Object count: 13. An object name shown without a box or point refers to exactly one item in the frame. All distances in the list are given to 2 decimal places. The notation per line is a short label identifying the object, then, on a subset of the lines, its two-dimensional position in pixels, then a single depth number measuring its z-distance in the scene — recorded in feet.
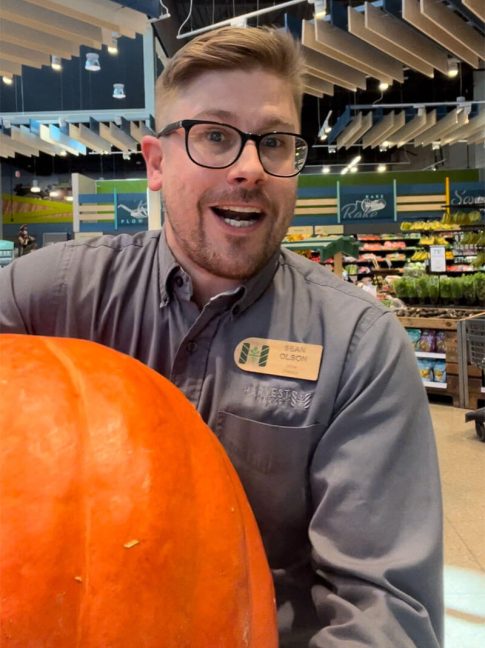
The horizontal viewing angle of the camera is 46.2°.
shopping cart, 16.31
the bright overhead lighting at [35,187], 63.21
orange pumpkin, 1.70
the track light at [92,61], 30.32
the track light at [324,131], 44.31
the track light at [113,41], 18.46
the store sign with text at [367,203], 51.08
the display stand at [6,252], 12.34
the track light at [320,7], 19.77
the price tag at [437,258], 24.67
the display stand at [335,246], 18.13
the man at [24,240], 18.30
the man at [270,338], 2.89
